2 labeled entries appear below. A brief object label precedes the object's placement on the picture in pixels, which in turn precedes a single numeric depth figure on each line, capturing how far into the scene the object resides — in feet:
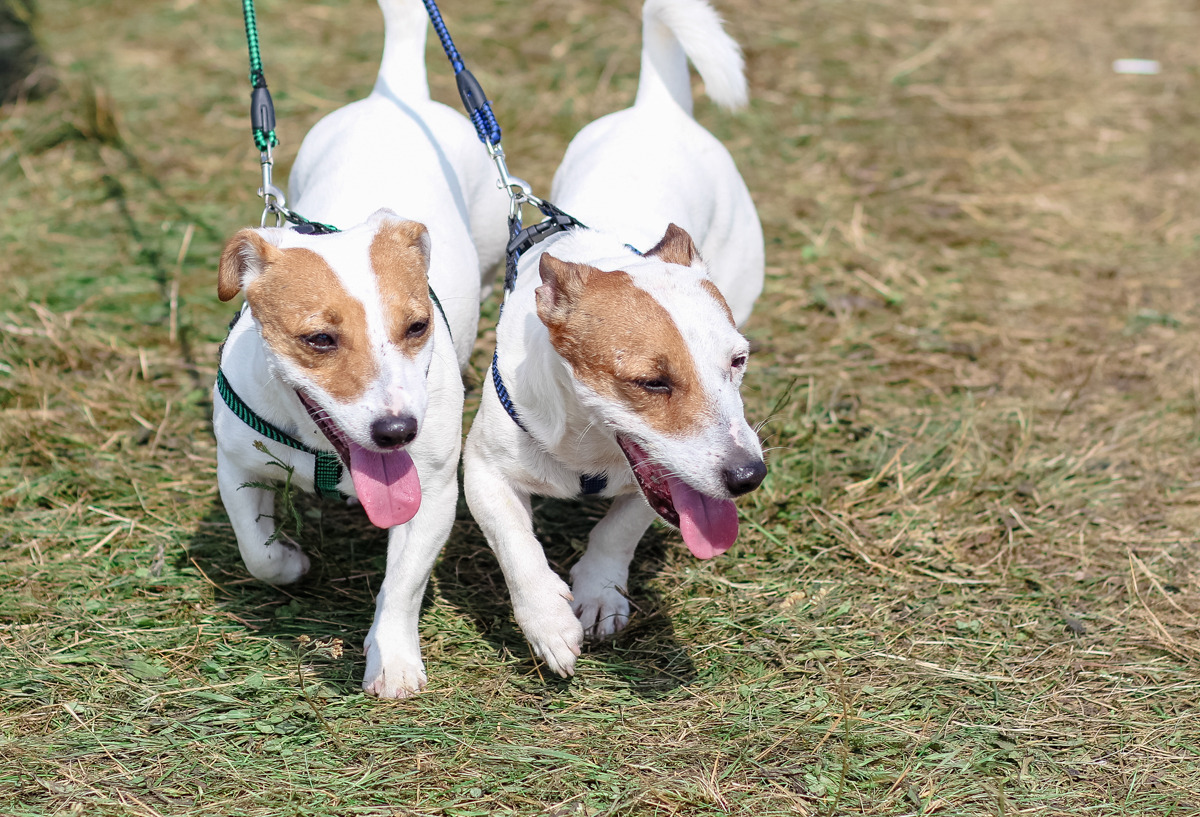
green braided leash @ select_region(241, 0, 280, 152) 13.89
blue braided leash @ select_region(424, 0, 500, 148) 14.88
